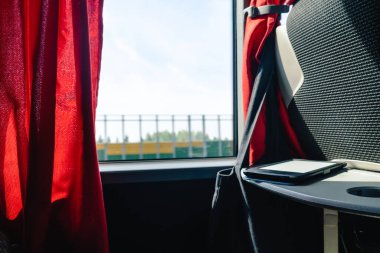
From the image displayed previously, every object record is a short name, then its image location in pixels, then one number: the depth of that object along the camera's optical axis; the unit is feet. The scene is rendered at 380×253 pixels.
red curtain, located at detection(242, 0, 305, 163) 3.01
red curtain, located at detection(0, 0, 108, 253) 2.40
